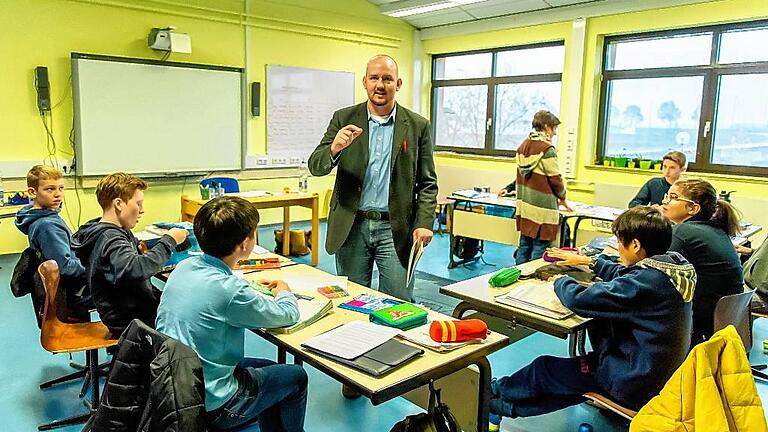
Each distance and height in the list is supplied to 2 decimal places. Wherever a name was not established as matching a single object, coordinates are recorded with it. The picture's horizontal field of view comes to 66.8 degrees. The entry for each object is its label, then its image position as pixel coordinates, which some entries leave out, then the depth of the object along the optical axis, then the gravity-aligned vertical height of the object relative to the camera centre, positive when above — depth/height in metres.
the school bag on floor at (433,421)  1.77 -0.84
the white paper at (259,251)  2.78 -0.52
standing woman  4.11 -0.26
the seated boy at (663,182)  4.15 -0.21
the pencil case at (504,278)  2.38 -0.53
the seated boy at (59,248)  2.52 -0.48
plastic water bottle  5.91 -0.41
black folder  1.52 -0.57
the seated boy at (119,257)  2.16 -0.44
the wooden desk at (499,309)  1.97 -0.58
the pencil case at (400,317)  1.81 -0.54
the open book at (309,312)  1.78 -0.55
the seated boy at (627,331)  1.86 -0.58
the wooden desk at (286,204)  5.26 -0.57
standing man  2.54 -0.21
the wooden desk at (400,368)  1.46 -0.59
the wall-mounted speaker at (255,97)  6.66 +0.51
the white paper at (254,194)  5.37 -0.48
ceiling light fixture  6.66 +1.68
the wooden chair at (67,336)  2.26 -0.81
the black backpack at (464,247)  5.66 -0.96
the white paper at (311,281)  2.22 -0.54
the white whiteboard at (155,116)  5.51 +0.24
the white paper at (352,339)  1.62 -0.56
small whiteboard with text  6.88 +0.45
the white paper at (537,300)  2.05 -0.55
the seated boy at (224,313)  1.60 -0.48
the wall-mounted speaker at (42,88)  5.27 +0.44
